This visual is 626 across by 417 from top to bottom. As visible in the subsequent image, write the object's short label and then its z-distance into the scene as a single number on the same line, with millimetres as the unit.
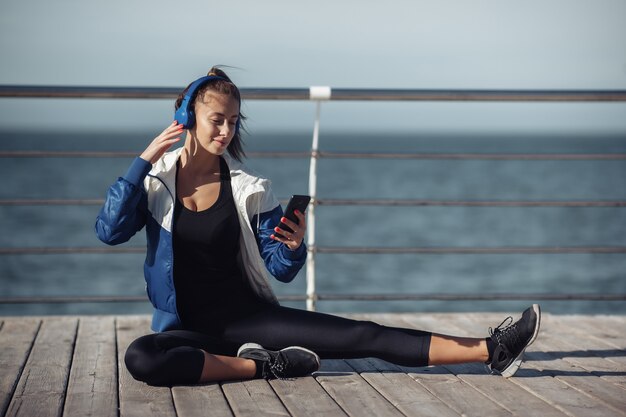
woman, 3439
